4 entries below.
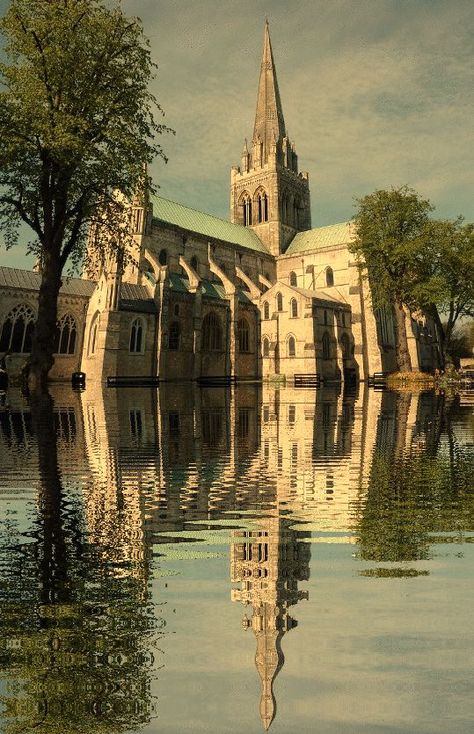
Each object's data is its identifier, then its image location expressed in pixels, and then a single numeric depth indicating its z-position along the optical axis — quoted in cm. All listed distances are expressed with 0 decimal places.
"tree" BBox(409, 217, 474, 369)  4309
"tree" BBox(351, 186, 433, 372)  4315
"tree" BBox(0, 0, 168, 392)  1866
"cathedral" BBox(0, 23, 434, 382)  4166
